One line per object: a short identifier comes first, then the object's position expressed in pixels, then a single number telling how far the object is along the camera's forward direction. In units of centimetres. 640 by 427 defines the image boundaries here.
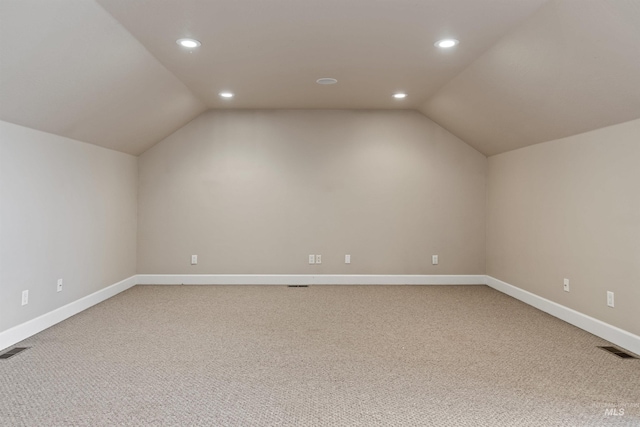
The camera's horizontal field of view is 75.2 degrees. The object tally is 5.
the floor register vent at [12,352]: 306
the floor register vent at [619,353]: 311
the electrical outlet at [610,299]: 349
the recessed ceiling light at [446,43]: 336
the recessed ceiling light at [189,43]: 337
